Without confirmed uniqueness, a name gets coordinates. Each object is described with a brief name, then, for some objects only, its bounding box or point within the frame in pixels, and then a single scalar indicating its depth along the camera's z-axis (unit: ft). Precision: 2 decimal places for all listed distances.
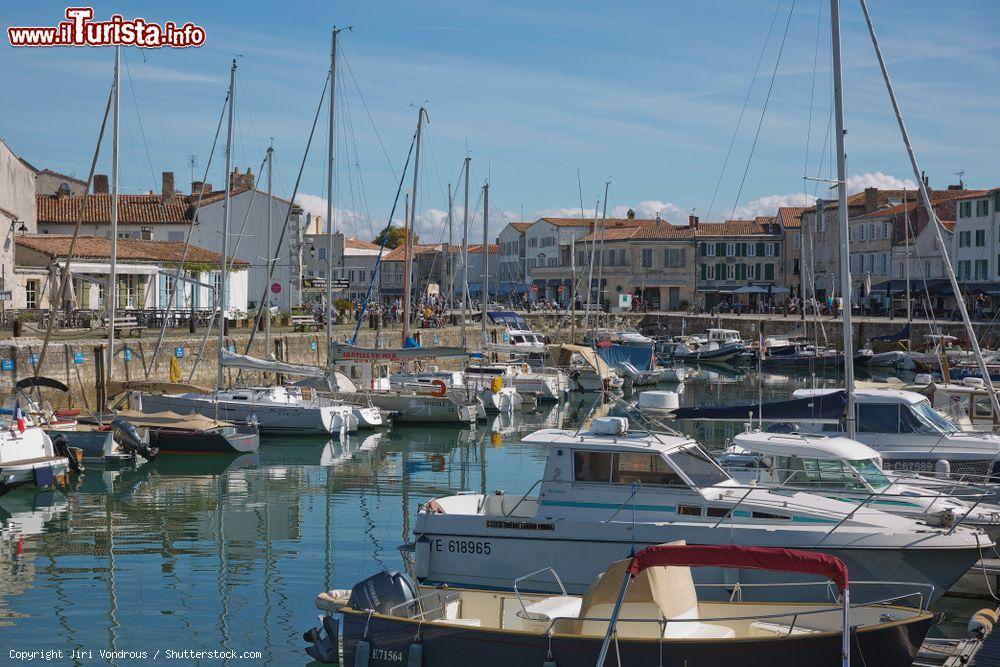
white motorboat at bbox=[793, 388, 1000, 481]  76.38
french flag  87.45
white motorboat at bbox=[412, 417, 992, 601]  52.16
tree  460.14
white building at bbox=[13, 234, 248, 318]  165.99
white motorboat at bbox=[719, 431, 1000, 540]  59.88
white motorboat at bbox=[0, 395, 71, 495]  85.30
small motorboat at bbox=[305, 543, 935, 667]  38.27
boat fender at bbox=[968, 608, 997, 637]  46.16
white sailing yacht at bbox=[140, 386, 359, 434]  122.62
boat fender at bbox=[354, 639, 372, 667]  43.24
